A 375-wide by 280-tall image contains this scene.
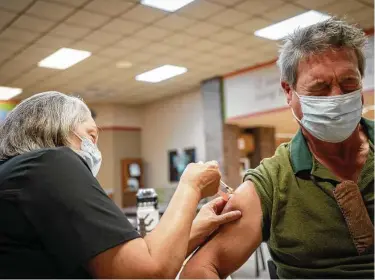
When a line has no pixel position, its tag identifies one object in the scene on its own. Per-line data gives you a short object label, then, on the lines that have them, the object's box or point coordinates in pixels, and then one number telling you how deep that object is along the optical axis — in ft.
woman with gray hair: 3.45
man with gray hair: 4.11
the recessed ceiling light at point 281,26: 17.03
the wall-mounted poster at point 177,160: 29.55
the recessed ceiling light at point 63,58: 20.13
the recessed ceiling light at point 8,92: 20.16
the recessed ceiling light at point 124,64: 22.25
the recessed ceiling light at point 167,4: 15.26
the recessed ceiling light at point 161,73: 23.98
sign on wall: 22.98
